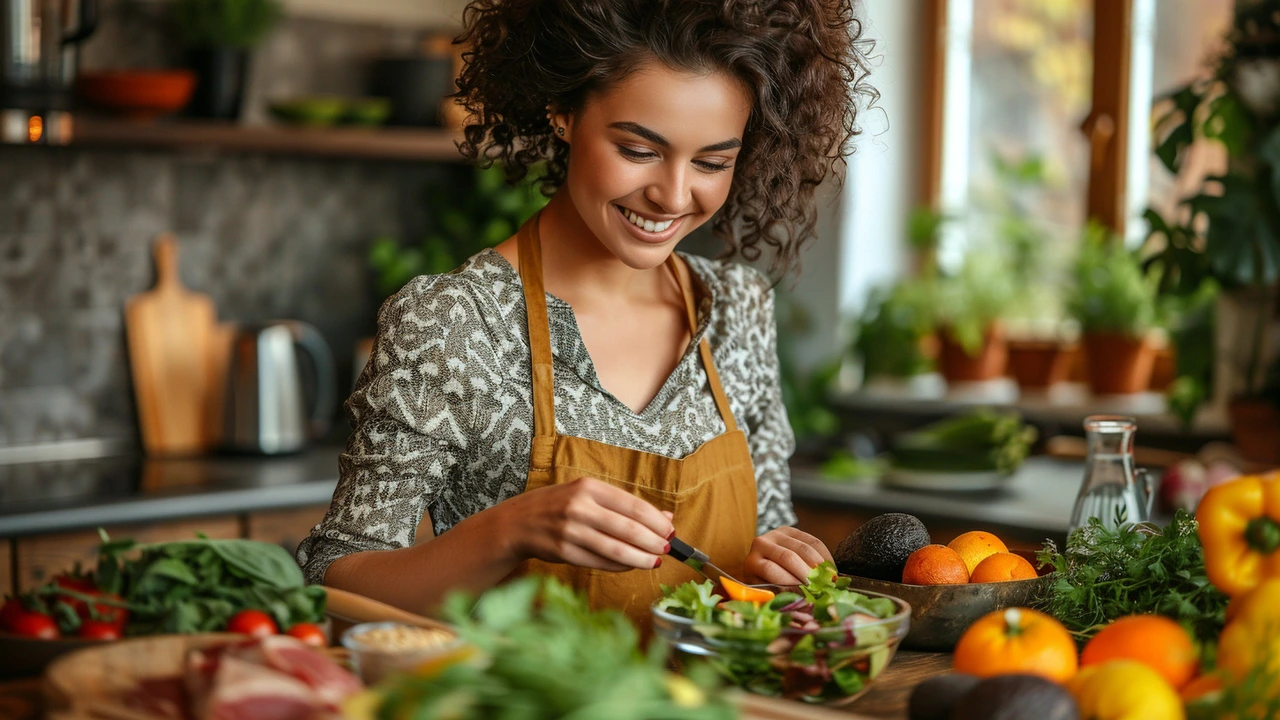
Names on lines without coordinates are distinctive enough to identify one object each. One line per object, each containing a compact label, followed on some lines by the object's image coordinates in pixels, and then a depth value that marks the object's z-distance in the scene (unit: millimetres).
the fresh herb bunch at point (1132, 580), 1143
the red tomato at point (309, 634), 1028
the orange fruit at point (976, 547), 1301
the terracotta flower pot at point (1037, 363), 3605
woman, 1469
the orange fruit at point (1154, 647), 980
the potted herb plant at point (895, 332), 3793
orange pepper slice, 1167
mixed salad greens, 1006
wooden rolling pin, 1068
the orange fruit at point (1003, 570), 1254
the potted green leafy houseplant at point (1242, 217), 2740
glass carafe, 1541
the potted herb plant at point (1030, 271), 3646
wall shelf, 3068
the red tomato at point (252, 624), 1026
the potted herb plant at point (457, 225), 3738
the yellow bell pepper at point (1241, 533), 1022
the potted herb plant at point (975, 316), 3732
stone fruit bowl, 1216
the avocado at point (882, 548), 1284
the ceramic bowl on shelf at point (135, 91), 3088
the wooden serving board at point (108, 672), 865
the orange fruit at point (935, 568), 1234
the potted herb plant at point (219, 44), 3271
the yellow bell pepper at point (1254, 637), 926
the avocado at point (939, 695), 942
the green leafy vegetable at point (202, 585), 1067
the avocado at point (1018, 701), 865
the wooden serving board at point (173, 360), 3340
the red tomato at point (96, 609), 1059
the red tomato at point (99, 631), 1033
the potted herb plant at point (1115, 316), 3439
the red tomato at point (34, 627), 1032
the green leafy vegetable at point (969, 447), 2939
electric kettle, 3271
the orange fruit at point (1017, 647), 968
